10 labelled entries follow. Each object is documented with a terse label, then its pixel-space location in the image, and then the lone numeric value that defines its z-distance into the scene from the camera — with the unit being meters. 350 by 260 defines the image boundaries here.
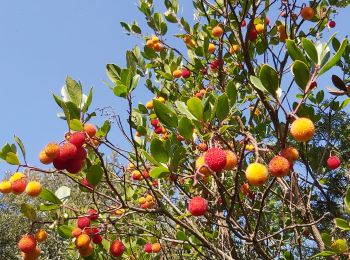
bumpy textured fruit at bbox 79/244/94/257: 0.69
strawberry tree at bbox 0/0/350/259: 0.57
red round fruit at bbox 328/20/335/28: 1.29
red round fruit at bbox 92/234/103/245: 0.73
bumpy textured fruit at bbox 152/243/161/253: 0.95
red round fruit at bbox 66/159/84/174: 0.60
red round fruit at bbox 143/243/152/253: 0.96
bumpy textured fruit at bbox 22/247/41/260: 0.69
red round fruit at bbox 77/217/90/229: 0.70
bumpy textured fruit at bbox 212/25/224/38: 1.08
